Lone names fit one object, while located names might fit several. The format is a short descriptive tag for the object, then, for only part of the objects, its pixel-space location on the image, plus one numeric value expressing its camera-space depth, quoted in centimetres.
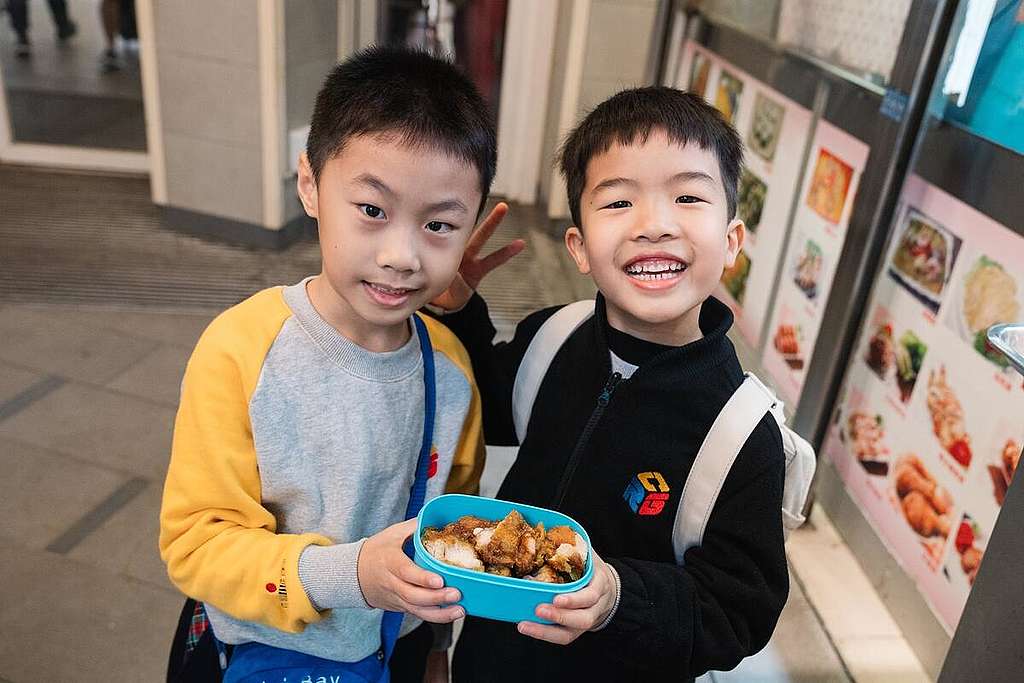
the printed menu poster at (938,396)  197
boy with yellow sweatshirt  106
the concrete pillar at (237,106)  405
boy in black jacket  106
